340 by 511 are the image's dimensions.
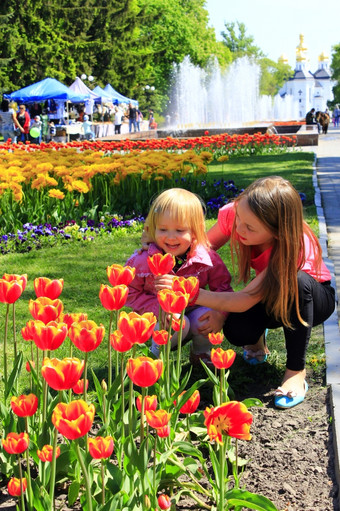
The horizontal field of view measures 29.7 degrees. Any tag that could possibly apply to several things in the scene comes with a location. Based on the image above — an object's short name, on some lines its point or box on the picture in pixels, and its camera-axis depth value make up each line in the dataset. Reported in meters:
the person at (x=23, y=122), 20.86
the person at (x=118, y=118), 28.46
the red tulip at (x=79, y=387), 1.78
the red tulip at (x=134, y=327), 1.62
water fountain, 33.94
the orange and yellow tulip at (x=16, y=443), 1.51
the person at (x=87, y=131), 23.88
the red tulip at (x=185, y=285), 1.94
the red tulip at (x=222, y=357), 1.84
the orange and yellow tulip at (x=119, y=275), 1.97
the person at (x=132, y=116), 30.65
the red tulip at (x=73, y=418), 1.31
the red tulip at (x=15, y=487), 1.54
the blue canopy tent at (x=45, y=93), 24.23
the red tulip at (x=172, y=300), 1.84
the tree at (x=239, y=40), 83.06
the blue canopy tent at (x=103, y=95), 30.28
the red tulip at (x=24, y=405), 1.60
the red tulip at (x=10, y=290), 1.85
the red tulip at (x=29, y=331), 1.71
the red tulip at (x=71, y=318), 1.82
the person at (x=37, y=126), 23.24
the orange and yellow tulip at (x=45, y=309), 1.79
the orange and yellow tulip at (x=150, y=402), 1.65
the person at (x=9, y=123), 19.47
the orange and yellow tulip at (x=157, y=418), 1.54
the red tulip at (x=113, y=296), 1.79
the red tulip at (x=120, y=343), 1.66
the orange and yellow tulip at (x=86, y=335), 1.63
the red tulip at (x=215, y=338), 2.04
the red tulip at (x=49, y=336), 1.59
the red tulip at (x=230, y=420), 1.39
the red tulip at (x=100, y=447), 1.46
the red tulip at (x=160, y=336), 1.95
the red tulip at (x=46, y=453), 1.65
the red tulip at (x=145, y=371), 1.46
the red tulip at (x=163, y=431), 1.72
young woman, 2.68
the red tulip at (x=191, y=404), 1.94
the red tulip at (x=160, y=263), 2.04
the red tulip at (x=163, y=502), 1.57
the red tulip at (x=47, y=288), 1.97
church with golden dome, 106.50
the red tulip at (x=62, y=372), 1.37
